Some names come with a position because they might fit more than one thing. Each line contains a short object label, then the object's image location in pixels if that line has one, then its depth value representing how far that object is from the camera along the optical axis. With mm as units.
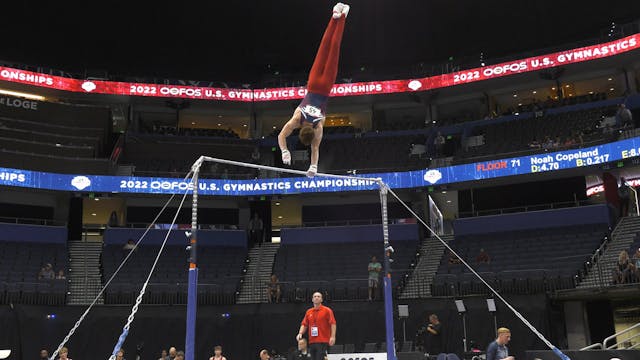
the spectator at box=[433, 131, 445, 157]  31609
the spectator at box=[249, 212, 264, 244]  30719
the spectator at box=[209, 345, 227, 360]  10988
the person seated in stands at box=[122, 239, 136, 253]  26734
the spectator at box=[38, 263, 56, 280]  23594
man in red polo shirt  9656
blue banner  26203
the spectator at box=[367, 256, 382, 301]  22514
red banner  29391
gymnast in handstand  9195
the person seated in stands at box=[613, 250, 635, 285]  19188
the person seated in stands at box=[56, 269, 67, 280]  23492
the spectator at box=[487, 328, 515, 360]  9633
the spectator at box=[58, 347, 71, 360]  11875
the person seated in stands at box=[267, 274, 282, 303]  22938
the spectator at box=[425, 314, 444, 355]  16891
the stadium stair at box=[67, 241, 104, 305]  23281
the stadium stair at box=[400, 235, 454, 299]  23859
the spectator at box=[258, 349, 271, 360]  13255
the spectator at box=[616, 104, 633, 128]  26969
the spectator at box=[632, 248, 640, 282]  19016
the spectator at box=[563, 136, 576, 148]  26991
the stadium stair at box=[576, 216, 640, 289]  21031
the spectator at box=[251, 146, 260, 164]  33500
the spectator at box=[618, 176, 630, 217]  26766
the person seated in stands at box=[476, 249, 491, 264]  24570
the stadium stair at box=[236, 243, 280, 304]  24422
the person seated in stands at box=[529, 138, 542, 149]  28898
